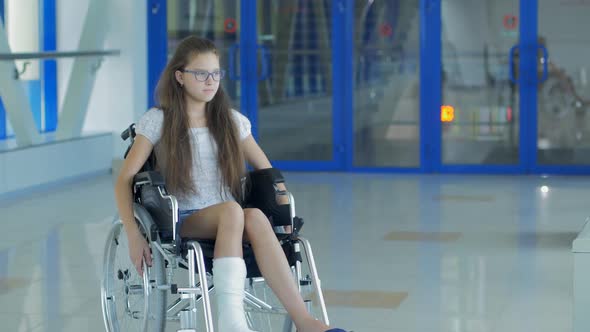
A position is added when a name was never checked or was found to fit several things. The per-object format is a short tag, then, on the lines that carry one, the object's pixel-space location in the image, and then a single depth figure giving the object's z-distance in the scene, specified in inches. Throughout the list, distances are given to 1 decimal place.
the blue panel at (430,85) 559.8
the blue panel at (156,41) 586.2
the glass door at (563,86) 545.3
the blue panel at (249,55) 576.3
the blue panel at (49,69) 574.4
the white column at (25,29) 569.8
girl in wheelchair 203.6
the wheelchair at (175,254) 200.2
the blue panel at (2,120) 535.7
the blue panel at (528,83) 548.9
